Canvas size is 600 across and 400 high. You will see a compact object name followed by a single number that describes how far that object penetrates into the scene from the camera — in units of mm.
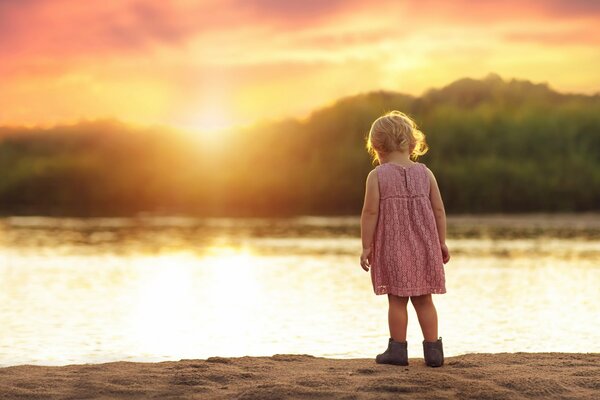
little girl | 7043
